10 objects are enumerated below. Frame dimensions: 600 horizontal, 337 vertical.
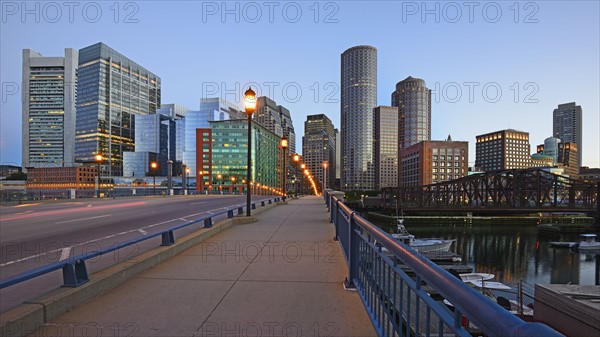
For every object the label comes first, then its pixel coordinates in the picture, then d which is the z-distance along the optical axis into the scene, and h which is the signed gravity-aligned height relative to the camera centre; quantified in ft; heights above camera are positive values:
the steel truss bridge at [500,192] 299.99 -20.24
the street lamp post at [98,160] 104.15 -1.99
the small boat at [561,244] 171.98 -38.91
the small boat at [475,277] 85.20 -29.07
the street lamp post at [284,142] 80.49 +7.51
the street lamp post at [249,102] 41.50 +9.19
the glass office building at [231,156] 479.82 +23.10
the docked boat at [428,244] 125.08 -29.74
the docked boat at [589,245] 155.84 -35.76
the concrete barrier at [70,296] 11.15 -5.54
